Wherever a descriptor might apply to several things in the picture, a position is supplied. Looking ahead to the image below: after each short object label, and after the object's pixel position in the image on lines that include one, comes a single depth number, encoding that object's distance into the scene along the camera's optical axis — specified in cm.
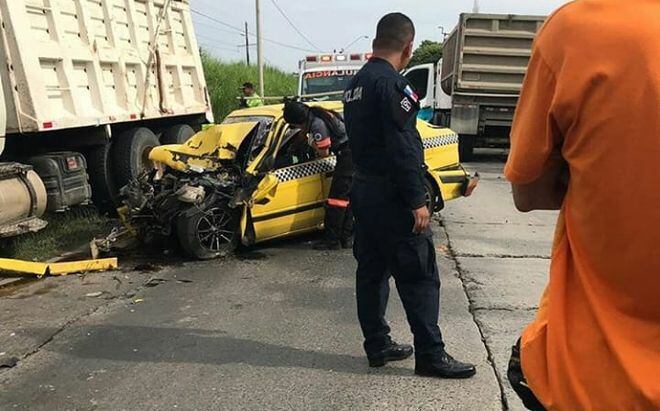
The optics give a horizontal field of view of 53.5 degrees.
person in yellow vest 1316
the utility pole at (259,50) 2426
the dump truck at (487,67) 1350
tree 4366
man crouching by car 670
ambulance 1644
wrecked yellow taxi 654
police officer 348
